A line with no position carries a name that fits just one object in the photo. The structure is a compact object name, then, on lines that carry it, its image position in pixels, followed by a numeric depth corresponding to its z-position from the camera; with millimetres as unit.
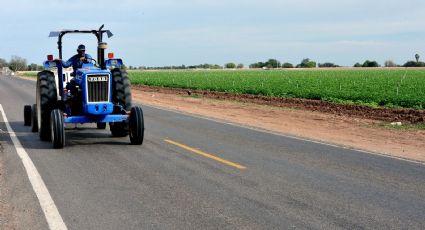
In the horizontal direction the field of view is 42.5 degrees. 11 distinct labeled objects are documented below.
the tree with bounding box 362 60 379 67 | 170750
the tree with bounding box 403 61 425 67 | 153100
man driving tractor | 12841
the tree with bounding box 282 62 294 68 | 193875
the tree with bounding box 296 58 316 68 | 186625
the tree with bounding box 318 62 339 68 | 188250
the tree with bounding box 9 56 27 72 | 181450
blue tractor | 11445
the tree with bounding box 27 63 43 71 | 169812
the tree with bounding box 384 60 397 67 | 175562
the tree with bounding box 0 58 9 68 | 193500
